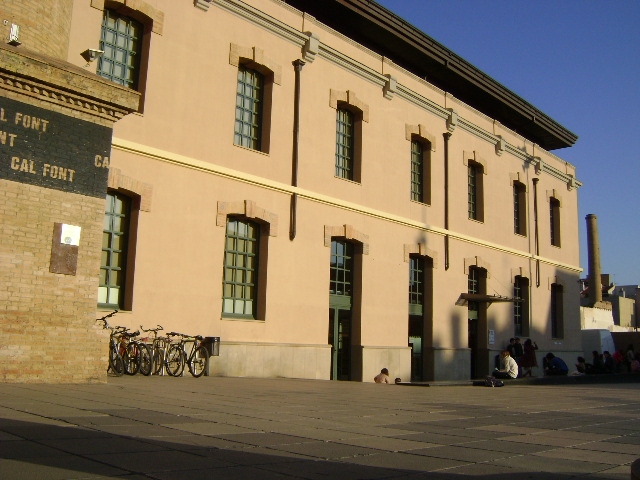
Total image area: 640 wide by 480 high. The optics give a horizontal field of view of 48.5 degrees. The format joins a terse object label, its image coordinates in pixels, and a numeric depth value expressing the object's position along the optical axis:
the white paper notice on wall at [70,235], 11.27
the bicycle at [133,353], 14.09
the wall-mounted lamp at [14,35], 11.41
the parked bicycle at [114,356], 13.70
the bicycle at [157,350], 14.71
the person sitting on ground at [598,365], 28.97
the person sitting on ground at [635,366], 29.72
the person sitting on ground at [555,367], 26.97
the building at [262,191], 11.22
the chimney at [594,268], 54.38
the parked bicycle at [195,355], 15.30
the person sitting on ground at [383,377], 19.20
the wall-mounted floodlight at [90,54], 13.11
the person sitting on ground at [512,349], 25.36
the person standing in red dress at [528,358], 25.59
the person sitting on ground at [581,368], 28.92
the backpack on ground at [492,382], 19.33
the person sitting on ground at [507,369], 20.86
